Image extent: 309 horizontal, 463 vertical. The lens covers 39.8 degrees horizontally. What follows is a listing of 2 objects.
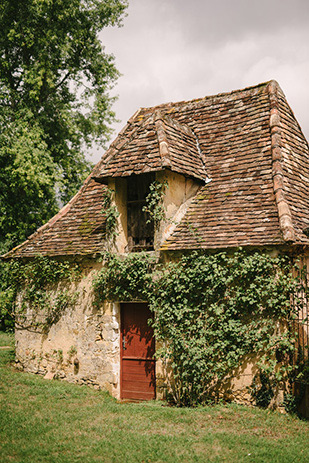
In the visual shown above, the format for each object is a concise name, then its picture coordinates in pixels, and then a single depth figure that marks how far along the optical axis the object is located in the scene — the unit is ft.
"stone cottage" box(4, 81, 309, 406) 29.76
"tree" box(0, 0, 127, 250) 54.60
